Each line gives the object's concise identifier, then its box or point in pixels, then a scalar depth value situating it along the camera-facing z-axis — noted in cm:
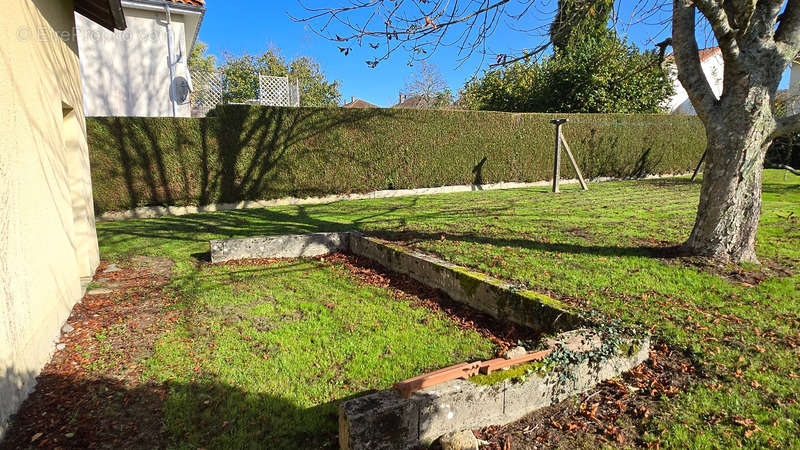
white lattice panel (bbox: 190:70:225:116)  1550
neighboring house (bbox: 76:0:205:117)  1229
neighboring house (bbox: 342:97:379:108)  6002
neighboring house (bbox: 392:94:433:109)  3538
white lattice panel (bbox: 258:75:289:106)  1633
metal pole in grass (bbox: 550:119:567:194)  1280
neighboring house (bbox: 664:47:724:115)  2969
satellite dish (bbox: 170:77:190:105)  1312
